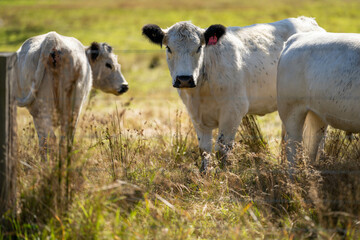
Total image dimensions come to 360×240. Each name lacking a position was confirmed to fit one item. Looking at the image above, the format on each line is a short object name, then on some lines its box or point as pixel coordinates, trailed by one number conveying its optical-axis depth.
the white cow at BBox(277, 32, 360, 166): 10.05
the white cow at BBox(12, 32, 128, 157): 12.91
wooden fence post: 8.26
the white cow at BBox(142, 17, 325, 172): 12.85
